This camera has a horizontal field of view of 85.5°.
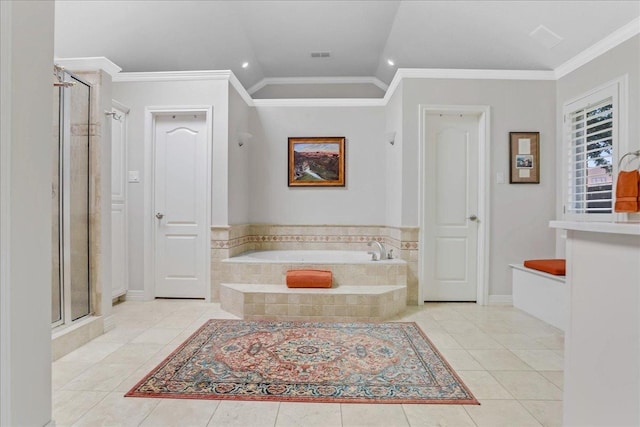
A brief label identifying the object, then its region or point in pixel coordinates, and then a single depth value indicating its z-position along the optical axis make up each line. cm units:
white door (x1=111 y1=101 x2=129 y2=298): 363
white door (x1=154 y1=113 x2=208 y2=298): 382
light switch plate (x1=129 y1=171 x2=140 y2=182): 380
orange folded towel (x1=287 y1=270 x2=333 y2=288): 329
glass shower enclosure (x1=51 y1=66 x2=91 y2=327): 238
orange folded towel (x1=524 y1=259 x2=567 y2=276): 304
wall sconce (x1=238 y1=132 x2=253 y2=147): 407
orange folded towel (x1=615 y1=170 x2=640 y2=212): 272
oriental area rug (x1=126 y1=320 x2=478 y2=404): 188
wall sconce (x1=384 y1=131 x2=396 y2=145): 397
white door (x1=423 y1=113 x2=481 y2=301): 373
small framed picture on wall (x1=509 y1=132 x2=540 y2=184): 367
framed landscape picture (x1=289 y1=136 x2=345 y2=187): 453
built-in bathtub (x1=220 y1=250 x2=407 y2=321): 317
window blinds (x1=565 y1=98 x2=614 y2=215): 308
